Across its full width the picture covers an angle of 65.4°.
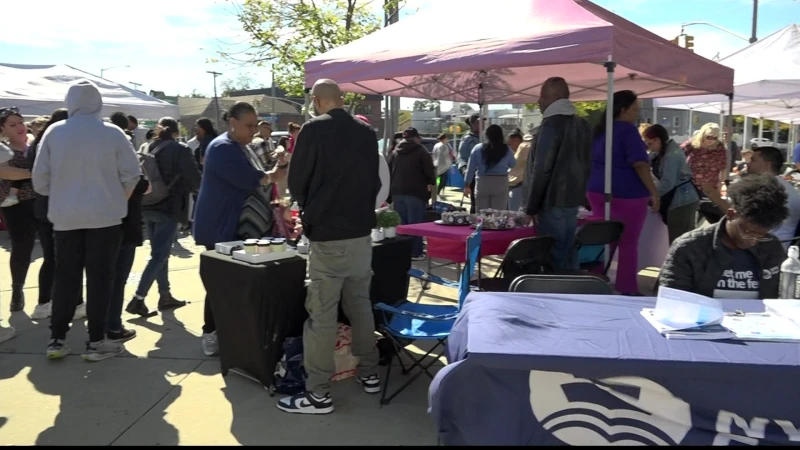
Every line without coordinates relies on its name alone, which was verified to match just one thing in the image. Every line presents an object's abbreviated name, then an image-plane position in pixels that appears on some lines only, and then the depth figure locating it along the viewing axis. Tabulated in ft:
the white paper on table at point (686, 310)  7.33
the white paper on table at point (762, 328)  7.09
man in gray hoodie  12.51
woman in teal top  20.17
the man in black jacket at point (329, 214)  10.59
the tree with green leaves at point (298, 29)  36.45
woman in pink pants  17.43
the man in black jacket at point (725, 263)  8.93
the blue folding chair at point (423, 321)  11.44
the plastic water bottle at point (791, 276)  8.71
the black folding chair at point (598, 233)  15.52
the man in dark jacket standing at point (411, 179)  23.53
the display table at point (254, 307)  11.36
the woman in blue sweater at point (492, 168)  26.73
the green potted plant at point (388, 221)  14.01
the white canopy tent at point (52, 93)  31.76
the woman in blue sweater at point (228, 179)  12.89
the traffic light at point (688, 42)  63.37
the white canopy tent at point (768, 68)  24.71
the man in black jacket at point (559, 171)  14.98
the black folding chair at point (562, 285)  9.61
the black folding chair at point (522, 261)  13.79
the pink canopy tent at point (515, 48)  15.33
